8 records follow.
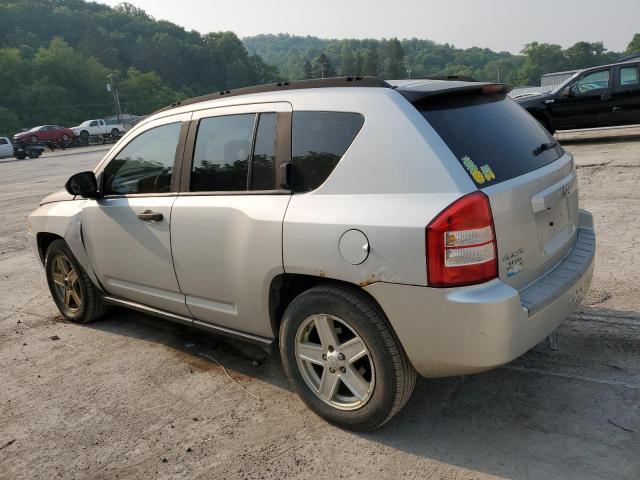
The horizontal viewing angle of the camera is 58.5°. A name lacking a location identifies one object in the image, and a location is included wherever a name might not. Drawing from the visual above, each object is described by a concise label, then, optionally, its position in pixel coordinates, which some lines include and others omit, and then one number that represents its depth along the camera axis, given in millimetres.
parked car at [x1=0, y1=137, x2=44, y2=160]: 36781
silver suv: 2584
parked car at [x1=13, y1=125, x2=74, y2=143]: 42500
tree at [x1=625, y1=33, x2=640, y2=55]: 105875
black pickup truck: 12789
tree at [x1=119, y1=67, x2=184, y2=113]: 103438
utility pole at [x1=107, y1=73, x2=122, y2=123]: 93738
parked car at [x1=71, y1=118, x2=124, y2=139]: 48344
